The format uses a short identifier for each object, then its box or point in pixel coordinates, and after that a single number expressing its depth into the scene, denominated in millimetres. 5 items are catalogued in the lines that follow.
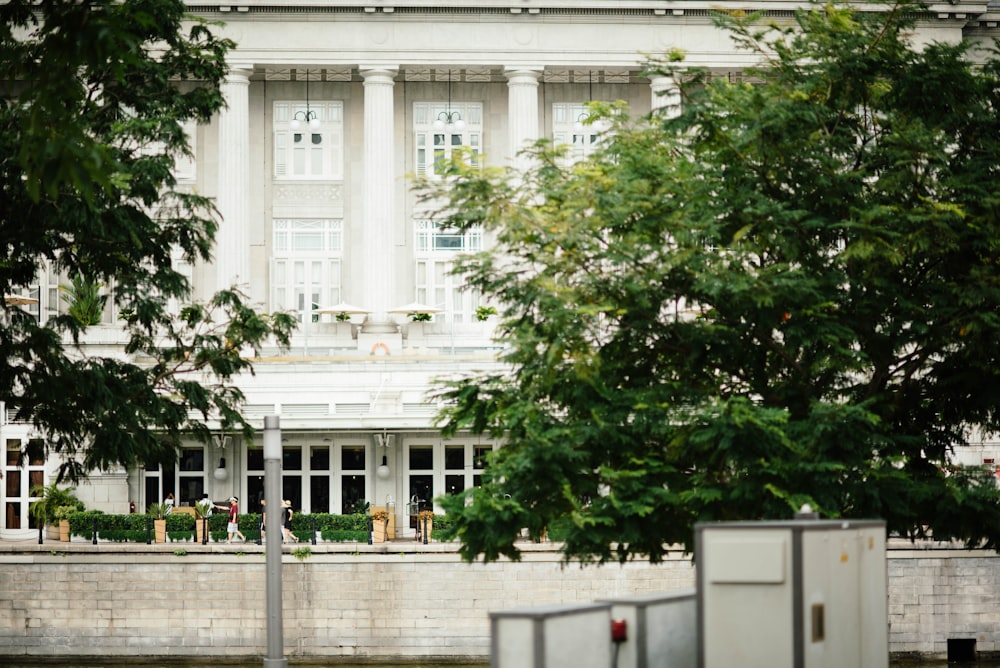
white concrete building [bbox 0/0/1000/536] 58844
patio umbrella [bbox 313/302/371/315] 56031
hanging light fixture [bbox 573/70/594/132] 62031
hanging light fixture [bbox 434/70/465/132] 62406
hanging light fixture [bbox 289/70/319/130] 62000
